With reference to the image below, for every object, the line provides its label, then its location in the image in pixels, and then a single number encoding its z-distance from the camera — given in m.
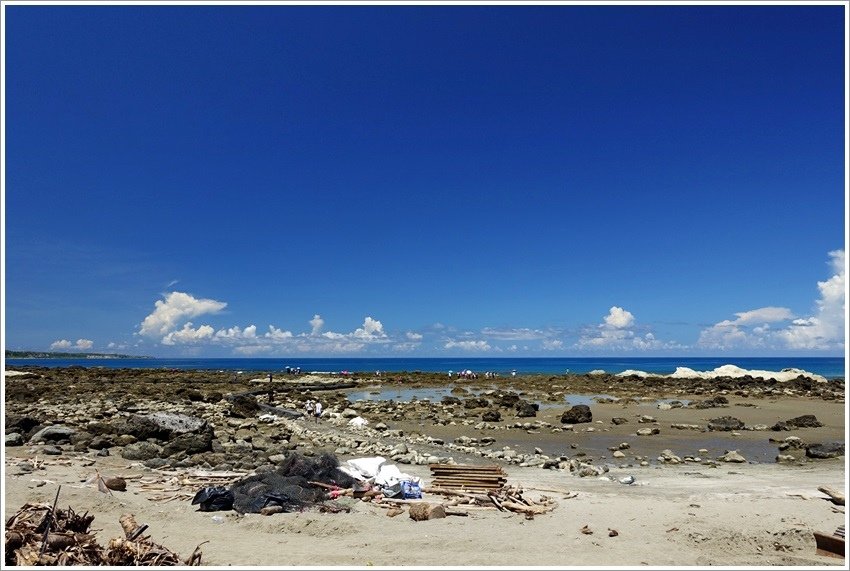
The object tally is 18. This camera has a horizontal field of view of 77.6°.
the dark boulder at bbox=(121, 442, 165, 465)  15.86
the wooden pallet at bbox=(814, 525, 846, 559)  8.77
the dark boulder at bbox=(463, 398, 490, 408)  35.38
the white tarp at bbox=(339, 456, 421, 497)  12.45
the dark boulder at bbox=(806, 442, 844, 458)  18.20
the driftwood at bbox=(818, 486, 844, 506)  11.76
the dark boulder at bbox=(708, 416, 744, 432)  25.43
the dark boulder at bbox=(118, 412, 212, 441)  18.27
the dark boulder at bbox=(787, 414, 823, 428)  25.83
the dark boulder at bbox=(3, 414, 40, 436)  18.48
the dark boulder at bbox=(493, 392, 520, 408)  35.07
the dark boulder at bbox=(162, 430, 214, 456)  16.70
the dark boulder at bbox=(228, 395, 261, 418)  28.64
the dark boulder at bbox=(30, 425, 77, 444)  17.48
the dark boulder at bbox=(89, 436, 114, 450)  16.95
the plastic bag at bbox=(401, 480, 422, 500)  11.81
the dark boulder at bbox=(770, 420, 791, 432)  24.89
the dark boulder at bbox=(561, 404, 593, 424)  27.69
